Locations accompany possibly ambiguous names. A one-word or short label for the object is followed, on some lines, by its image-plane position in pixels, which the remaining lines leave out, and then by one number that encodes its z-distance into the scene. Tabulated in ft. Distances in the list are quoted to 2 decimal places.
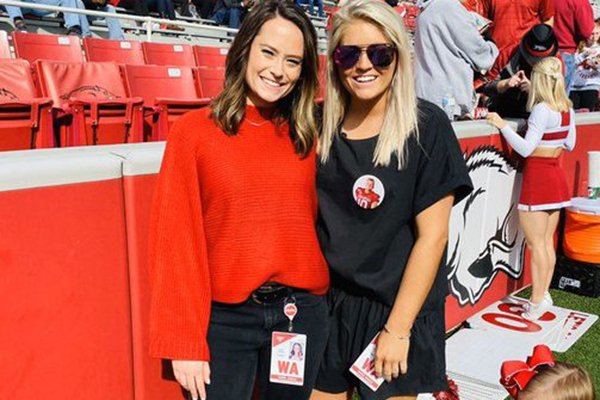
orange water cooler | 16.38
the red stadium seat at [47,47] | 22.76
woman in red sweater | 5.29
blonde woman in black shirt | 5.82
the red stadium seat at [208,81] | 21.67
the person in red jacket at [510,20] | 16.19
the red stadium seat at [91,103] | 14.49
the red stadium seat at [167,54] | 28.09
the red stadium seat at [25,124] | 12.63
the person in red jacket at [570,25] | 18.44
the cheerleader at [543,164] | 13.46
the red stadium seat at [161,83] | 19.11
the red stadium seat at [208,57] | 30.12
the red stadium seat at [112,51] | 25.44
